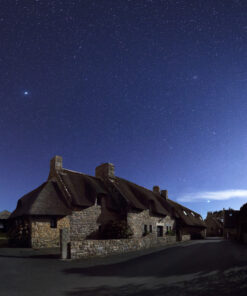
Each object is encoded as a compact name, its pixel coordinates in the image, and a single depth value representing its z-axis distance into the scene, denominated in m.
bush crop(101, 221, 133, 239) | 22.95
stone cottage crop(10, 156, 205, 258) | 19.91
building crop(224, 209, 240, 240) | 46.89
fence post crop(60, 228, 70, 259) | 13.83
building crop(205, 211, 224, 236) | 60.00
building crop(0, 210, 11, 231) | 36.76
